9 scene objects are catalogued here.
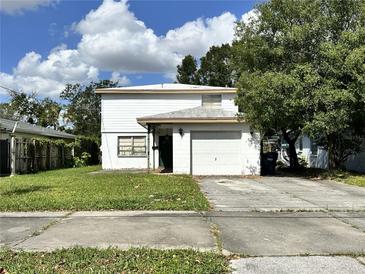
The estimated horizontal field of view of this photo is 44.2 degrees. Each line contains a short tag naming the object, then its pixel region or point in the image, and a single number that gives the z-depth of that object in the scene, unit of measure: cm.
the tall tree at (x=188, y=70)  5491
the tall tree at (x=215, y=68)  5240
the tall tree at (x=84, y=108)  5066
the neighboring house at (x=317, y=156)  2420
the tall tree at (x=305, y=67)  1759
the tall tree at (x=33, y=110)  5075
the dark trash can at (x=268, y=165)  2318
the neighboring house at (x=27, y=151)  2322
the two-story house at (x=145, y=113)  2725
